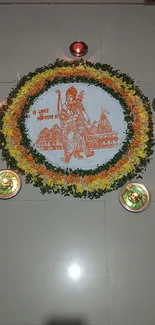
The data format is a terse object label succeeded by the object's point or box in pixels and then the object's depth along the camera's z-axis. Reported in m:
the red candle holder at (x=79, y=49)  2.51
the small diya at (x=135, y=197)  2.12
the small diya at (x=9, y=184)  2.15
